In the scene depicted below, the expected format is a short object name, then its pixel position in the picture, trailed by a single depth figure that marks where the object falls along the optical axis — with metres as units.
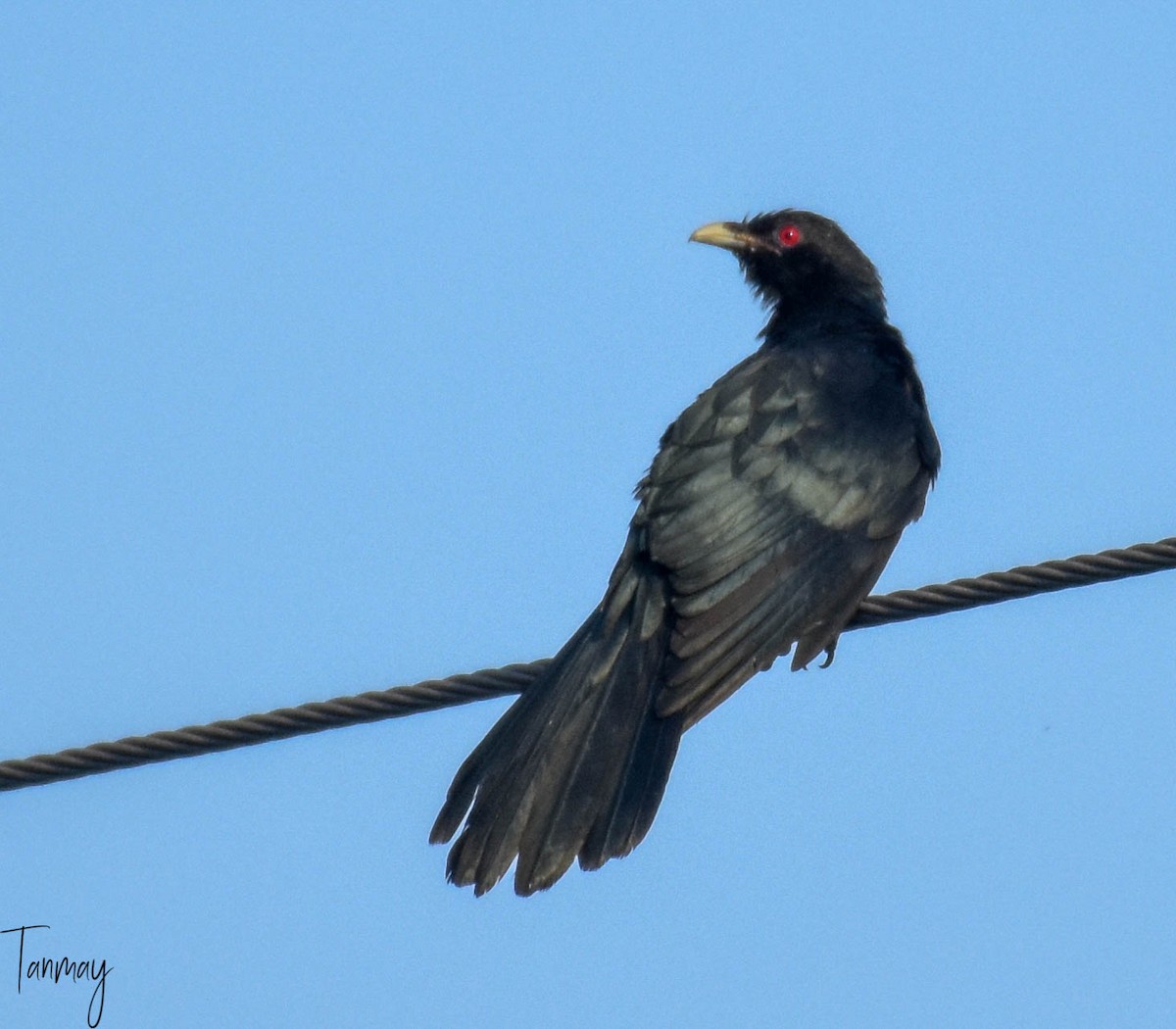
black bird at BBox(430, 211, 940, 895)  12.36
